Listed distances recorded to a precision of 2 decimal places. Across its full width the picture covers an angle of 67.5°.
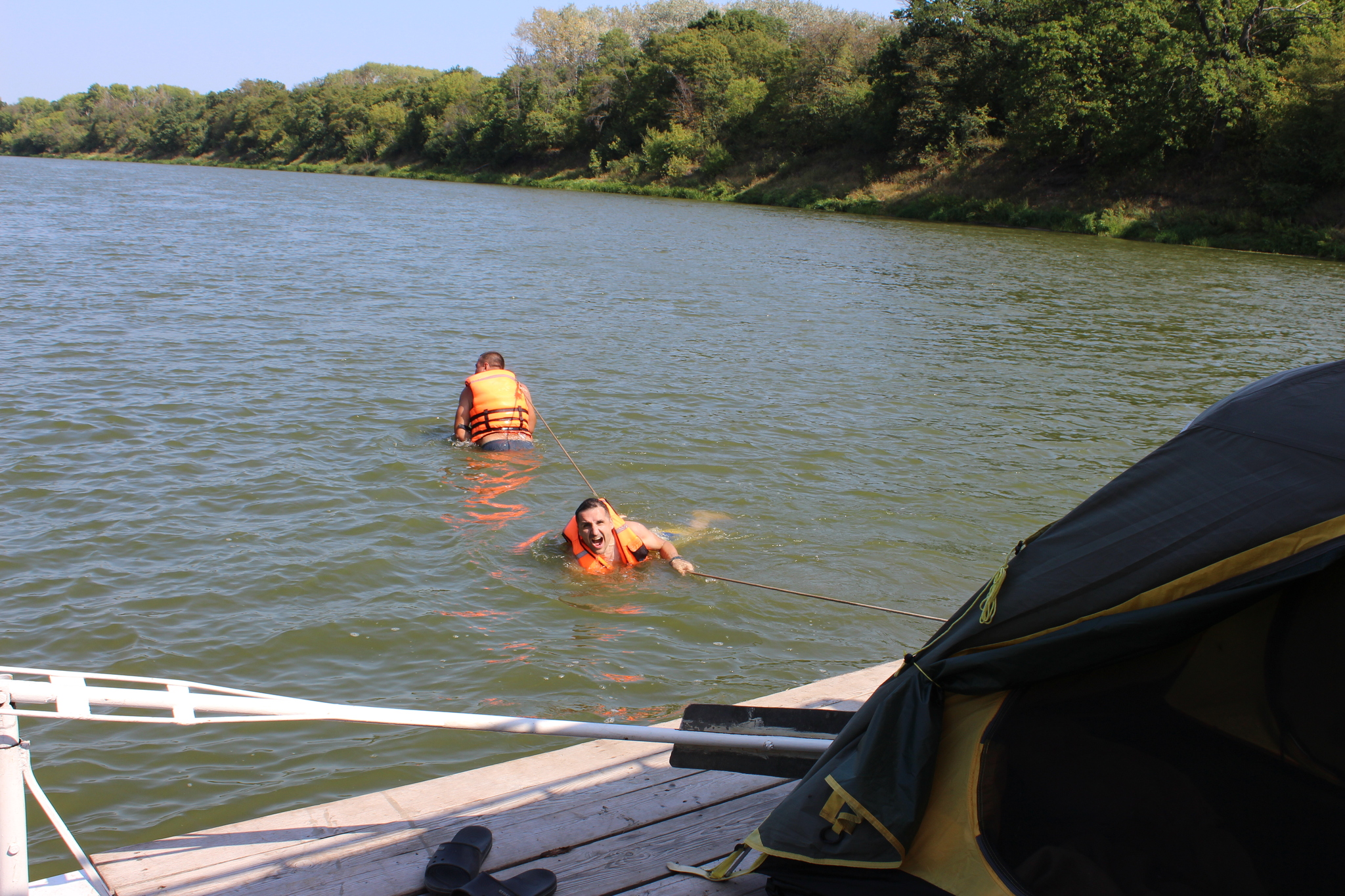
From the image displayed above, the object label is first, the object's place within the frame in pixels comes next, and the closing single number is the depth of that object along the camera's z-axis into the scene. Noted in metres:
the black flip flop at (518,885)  2.90
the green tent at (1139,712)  2.64
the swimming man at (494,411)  10.11
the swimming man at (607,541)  7.22
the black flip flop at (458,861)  2.97
